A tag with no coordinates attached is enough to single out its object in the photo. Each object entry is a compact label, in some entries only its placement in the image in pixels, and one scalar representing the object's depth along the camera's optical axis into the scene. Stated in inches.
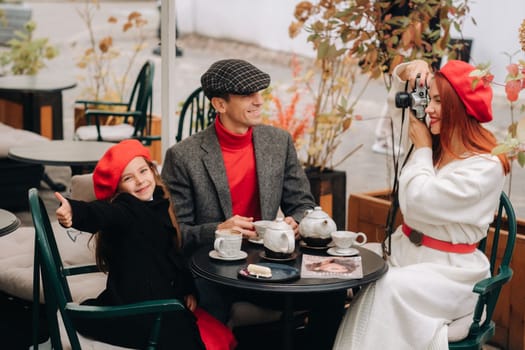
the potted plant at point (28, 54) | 332.8
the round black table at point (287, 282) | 113.9
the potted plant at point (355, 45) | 185.3
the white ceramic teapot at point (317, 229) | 129.3
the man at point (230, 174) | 139.3
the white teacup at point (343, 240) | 128.0
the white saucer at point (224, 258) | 123.9
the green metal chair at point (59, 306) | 108.5
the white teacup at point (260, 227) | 132.8
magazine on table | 118.0
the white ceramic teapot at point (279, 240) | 124.3
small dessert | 116.3
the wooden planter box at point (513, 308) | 160.1
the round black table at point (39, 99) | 280.8
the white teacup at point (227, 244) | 123.8
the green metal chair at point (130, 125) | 246.8
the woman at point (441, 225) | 125.4
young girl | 118.3
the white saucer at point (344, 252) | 127.6
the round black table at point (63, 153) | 204.5
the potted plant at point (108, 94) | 283.1
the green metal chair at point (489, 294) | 126.4
